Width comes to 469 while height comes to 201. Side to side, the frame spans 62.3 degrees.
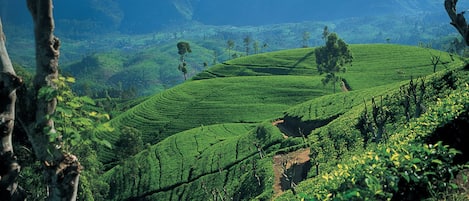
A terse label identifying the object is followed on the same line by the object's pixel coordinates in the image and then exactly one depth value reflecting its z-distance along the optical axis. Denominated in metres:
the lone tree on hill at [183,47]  179.50
